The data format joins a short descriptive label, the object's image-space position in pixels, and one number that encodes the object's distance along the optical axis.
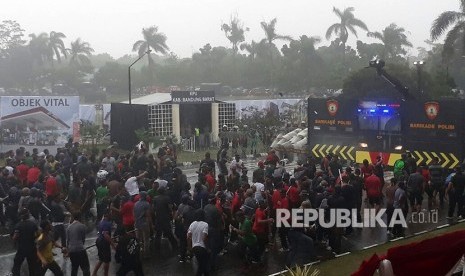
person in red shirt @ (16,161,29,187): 17.31
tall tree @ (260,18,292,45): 78.25
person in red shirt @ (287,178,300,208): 13.73
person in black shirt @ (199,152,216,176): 18.79
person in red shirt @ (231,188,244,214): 14.08
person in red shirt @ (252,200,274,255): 12.76
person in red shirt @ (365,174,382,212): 16.19
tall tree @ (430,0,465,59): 39.88
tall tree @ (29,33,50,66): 82.19
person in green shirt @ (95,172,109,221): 15.08
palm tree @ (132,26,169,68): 72.81
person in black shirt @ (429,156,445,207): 17.88
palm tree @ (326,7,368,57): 74.25
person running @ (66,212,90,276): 11.11
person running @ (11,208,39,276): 11.27
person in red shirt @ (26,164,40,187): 16.81
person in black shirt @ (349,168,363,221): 15.24
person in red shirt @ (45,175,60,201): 15.34
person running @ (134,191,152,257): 13.19
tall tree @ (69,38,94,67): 82.69
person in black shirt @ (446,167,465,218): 16.06
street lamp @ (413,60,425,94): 30.17
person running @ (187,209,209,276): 11.45
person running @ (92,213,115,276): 11.16
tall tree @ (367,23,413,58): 71.12
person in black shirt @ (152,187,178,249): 13.78
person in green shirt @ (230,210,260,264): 12.70
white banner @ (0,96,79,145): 27.62
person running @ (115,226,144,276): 10.57
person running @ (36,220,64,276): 10.95
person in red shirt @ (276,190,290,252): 13.51
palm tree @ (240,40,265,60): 81.00
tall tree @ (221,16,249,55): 83.94
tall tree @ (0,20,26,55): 90.38
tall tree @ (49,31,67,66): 82.25
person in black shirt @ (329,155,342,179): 18.47
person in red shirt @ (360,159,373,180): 17.78
